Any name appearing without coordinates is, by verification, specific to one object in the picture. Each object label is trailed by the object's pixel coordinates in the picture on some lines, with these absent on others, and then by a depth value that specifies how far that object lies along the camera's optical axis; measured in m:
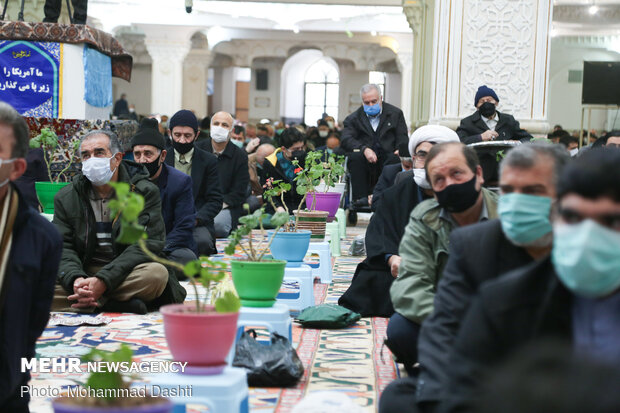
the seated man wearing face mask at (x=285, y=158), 9.10
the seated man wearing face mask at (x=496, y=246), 2.27
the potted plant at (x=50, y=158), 5.61
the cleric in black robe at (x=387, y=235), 4.25
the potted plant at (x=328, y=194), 7.60
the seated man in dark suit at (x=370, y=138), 8.89
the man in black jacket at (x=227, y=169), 7.70
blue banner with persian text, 6.86
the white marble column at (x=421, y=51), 12.29
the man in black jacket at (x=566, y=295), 1.65
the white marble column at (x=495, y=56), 8.41
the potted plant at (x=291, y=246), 4.99
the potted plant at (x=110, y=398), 1.89
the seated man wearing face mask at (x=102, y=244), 4.61
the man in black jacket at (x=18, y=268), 2.38
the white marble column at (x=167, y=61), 21.52
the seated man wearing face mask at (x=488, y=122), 7.05
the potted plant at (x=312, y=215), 6.50
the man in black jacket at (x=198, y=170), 6.64
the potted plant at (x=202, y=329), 2.56
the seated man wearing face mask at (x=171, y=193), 5.44
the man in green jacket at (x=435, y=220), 3.05
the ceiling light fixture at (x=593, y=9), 17.02
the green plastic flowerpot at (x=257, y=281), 3.60
